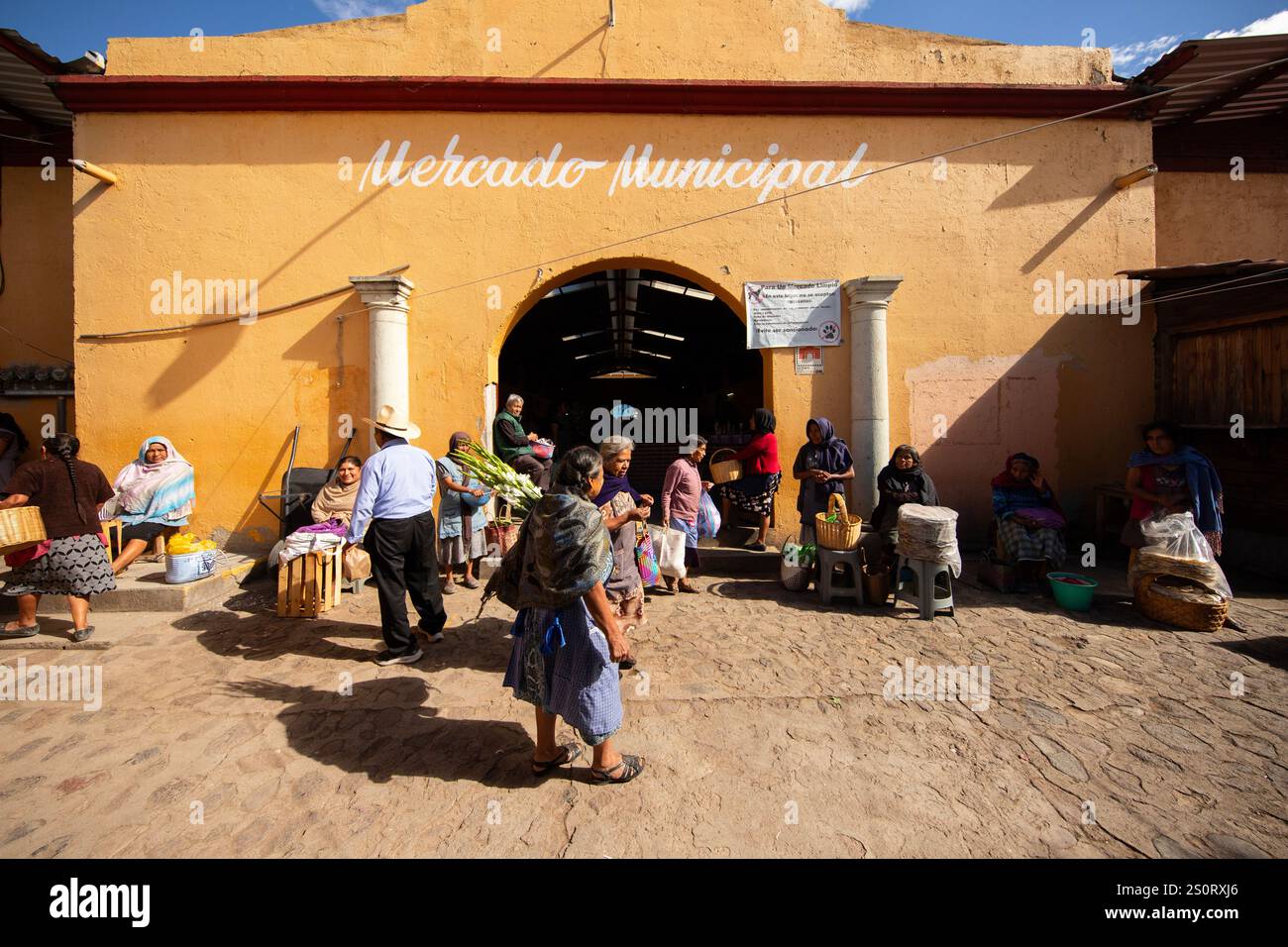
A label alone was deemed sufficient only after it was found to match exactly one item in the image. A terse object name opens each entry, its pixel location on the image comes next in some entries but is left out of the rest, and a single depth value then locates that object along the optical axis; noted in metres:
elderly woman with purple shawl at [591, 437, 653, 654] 3.72
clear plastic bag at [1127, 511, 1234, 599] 4.52
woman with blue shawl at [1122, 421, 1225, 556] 4.89
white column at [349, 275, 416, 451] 6.32
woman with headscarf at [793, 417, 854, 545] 5.84
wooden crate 4.89
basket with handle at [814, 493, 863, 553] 5.11
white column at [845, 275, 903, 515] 6.59
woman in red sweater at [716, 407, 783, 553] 6.45
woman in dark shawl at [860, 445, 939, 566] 5.27
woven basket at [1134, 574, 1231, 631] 4.47
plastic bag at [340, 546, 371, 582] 5.50
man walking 3.97
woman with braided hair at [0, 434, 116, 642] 4.36
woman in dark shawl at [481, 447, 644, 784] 2.50
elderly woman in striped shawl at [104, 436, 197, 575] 5.91
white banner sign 6.80
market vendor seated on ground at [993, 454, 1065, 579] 5.54
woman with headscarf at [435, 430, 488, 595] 5.45
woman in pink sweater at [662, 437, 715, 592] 5.60
